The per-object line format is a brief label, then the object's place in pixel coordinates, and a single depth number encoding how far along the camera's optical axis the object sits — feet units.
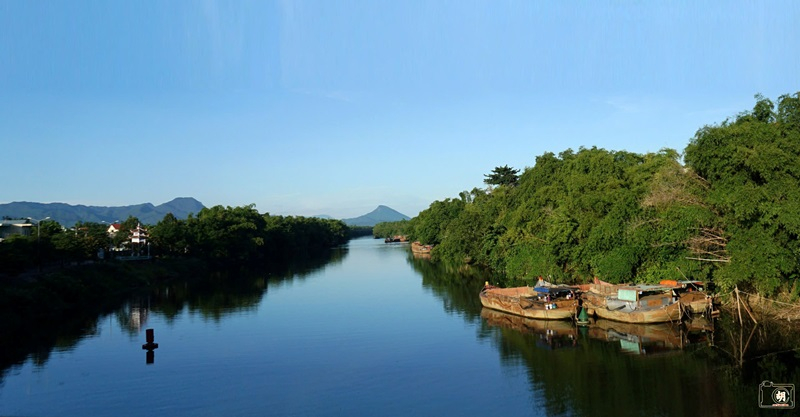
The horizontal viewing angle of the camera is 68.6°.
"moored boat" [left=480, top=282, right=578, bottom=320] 137.28
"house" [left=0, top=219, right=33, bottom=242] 346.48
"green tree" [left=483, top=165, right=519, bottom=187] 418.72
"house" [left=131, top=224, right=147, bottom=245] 294.99
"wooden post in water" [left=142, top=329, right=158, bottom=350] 116.06
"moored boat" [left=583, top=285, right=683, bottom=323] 125.29
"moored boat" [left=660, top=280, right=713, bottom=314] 128.26
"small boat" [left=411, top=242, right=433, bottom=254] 436.02
